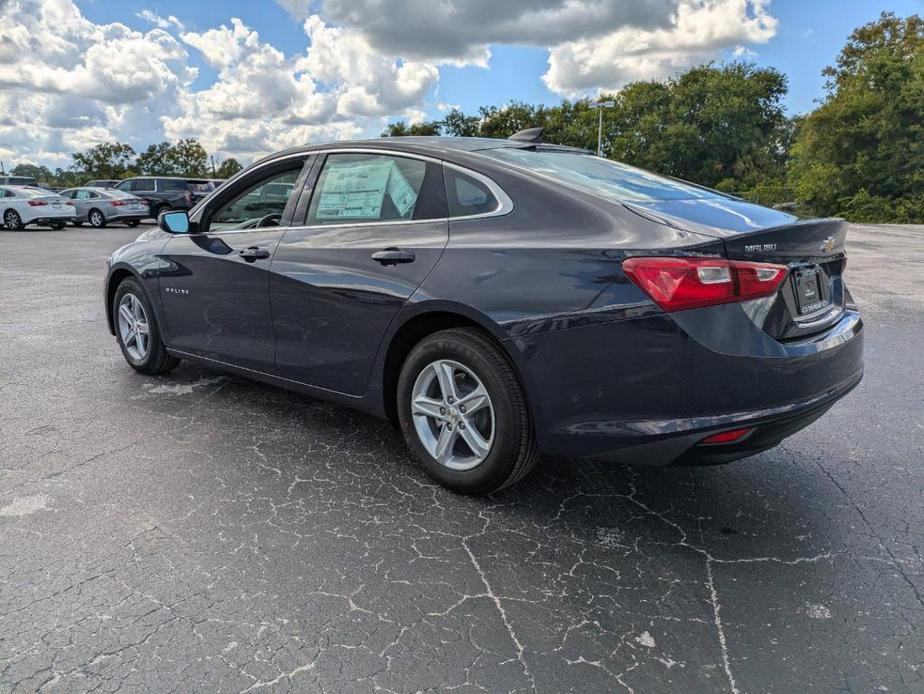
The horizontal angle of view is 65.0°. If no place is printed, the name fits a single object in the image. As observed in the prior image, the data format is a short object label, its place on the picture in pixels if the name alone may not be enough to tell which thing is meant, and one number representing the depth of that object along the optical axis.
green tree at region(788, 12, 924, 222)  36.31
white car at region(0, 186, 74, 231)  22.47
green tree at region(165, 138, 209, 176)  63.19
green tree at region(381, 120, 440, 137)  65.94
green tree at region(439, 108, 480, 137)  70.57
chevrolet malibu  2.66
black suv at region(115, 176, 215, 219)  25.28
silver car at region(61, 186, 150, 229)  24.27
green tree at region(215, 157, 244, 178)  71.25
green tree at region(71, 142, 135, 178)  60.06
